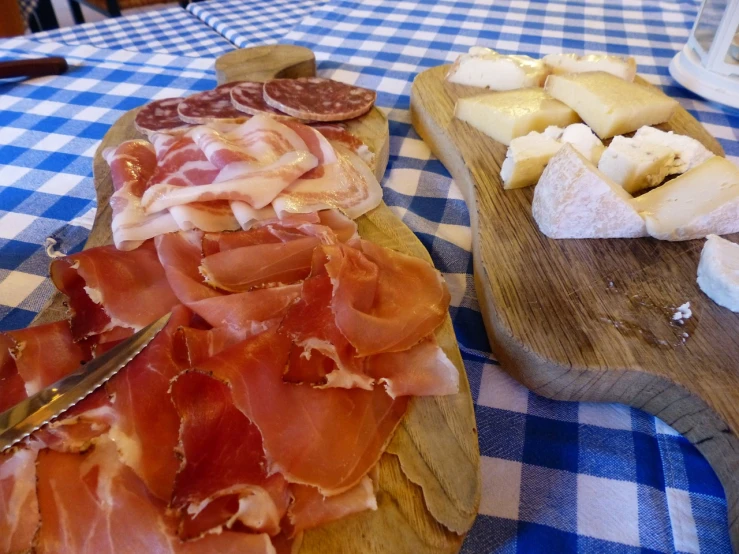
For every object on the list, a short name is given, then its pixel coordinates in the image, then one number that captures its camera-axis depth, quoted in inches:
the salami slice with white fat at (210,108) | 14.6
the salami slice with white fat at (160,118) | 14.6
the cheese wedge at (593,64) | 15.9
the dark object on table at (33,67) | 18.0
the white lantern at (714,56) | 15.7
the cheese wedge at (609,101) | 13.9
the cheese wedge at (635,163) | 12.1
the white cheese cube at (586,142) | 12.8
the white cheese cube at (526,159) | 12.5
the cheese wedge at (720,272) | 9.9
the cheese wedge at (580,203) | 10.9
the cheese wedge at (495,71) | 15.6
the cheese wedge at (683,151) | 12.7
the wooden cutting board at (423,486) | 7.5
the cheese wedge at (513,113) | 14.0
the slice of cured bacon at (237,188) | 11.5
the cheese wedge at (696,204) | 11.3
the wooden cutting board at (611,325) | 9.0
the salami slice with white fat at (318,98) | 14.9
